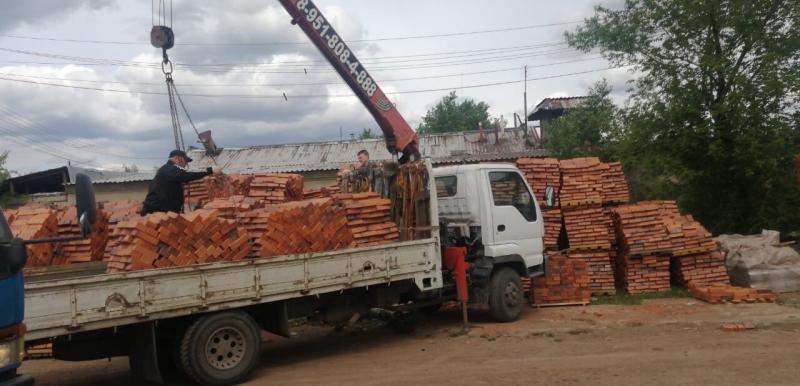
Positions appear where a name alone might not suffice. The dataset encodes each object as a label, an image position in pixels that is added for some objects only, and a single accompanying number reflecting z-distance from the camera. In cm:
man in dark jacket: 851
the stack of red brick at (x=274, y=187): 984
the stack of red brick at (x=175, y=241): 659
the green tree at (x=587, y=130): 1834
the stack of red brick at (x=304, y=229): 748
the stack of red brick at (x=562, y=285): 1123
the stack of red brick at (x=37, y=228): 759
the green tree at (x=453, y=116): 5334
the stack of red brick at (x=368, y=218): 827
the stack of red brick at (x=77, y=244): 791
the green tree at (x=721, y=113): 1466
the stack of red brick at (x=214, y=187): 1018
